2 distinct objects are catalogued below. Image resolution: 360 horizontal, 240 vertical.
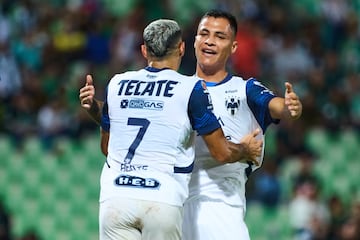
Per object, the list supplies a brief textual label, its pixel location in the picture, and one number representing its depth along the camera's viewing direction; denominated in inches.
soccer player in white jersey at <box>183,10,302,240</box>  612.1
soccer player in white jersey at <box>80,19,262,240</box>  563.8
